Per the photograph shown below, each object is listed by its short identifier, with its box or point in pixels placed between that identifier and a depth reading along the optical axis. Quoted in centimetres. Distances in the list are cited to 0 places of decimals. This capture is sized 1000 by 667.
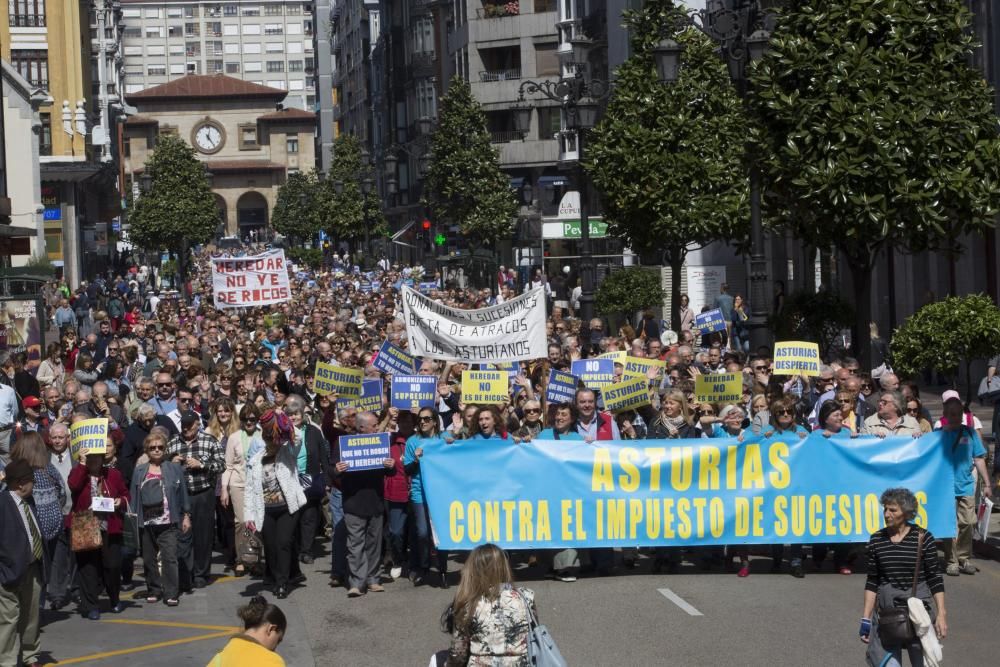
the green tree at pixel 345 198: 9388
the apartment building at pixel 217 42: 18688
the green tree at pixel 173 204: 8019
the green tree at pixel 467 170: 6631
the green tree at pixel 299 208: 10369
